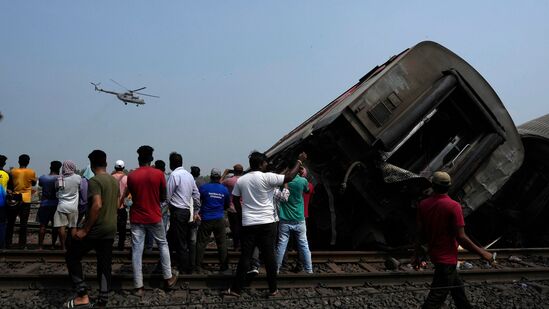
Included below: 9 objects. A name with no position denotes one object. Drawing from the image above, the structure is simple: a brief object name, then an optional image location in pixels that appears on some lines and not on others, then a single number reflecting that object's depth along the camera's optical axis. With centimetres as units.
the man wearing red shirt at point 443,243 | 353
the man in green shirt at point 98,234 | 414
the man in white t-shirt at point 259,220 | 463
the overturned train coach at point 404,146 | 650
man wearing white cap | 647
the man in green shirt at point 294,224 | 546
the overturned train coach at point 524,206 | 787
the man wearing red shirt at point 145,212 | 461
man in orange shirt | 705
